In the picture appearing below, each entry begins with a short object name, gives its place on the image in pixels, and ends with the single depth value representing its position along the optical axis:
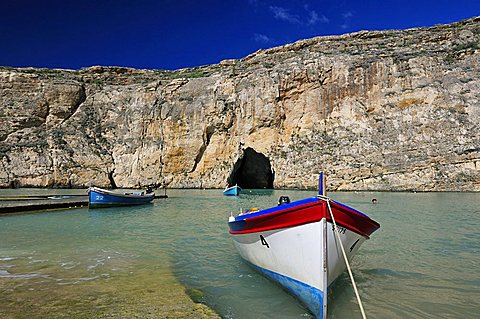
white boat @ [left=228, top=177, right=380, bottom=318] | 5.21
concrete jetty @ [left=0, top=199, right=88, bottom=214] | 17.58
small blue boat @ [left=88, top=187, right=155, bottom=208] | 21.94
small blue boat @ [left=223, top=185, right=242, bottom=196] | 34.38
